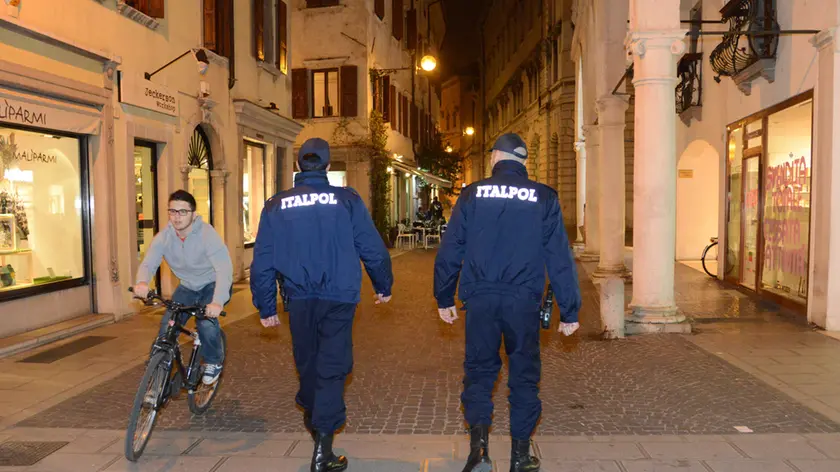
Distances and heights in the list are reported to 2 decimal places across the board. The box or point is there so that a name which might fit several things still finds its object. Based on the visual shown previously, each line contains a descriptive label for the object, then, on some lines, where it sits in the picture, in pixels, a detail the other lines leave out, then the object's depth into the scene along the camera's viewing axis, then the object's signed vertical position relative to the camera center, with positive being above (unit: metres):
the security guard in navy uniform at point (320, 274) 4.02 -0.36
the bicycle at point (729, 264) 12.72 -0.96
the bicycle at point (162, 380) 4.37 -1.13
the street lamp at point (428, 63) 21.31 +4.54
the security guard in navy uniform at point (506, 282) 3.92 -0.40
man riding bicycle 4.90 -0.38
